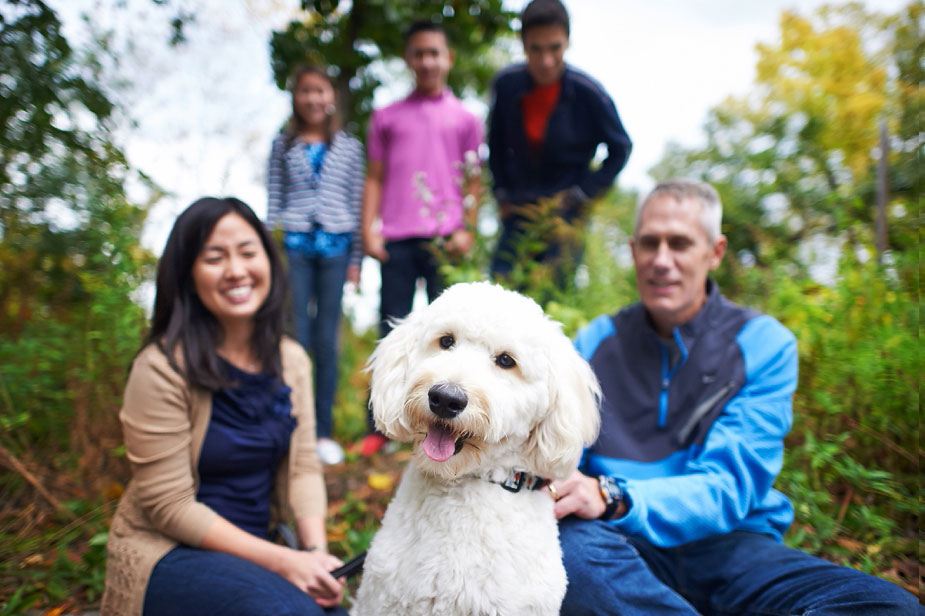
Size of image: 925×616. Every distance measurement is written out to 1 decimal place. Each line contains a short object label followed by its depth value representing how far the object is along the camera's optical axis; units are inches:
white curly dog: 50.3
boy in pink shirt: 119.3
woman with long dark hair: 61.0
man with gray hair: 57.6
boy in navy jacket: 108.8
